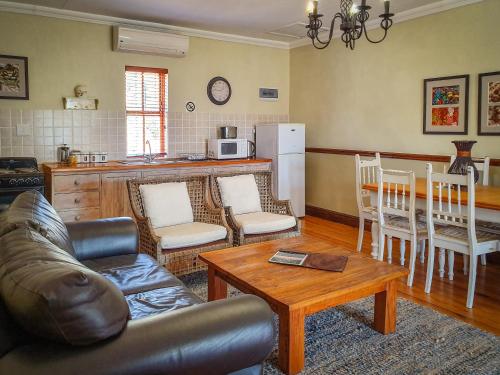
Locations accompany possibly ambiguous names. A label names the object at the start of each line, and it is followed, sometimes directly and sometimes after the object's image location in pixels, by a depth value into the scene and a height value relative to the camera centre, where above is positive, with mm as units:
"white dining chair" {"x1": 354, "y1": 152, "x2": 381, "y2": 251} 4202 -488
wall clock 5879 +838
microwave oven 5629 +58
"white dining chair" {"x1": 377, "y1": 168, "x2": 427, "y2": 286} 3453 -521
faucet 5258 -56
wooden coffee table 2201 -716
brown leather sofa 1152 -517
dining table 3076 -344
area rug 2295 -1101
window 5328 +542
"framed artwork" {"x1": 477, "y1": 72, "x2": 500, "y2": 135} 4098 +461
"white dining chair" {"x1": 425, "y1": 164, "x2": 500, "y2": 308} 3041 -546
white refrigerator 5816 -45
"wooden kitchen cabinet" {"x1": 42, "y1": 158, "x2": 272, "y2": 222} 4383 -330
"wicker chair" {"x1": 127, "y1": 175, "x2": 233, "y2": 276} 3322 -601
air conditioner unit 4965 +1283
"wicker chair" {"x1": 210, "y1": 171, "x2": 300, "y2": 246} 3756 -533
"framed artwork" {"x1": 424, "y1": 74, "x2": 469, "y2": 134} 4371 +497
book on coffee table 2635 -669
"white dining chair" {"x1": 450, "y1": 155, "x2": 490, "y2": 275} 3969 -145
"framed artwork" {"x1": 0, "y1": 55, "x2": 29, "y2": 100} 4551 +783
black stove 4023 -276
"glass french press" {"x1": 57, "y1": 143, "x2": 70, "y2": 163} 4816 -8
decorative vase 3666 -59
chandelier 3073 +970
